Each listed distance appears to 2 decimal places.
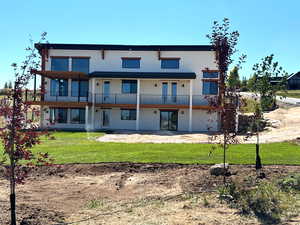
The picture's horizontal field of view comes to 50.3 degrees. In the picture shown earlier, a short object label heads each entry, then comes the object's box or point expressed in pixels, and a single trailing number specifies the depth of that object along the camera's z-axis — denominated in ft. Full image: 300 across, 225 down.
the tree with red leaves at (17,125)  19.34
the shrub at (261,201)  22.29
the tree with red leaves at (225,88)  30.53
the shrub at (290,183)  28.71
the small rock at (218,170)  33.77
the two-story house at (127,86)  107.65
